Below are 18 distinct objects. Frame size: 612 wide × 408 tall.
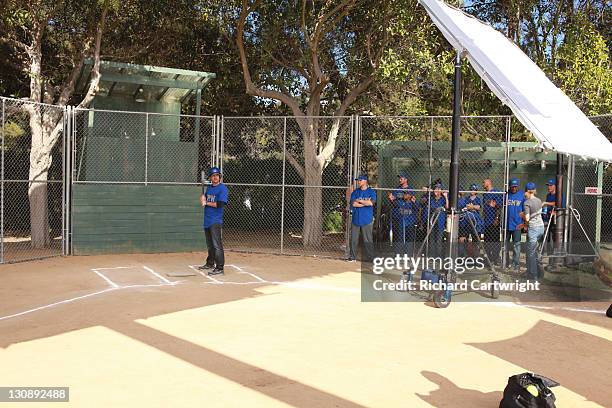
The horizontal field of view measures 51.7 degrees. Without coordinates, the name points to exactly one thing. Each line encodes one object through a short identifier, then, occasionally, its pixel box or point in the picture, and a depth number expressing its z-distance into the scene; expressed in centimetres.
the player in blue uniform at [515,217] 1321
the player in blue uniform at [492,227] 1455
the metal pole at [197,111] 1655
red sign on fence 1382
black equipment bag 507
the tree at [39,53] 1465
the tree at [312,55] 1617
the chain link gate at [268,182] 2183
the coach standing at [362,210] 1413
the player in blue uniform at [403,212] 1549
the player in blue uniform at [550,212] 1383
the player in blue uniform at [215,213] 1190
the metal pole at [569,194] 1361
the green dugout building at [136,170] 1456
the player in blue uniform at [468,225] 1341
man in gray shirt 1216
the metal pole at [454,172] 924
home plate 1199
